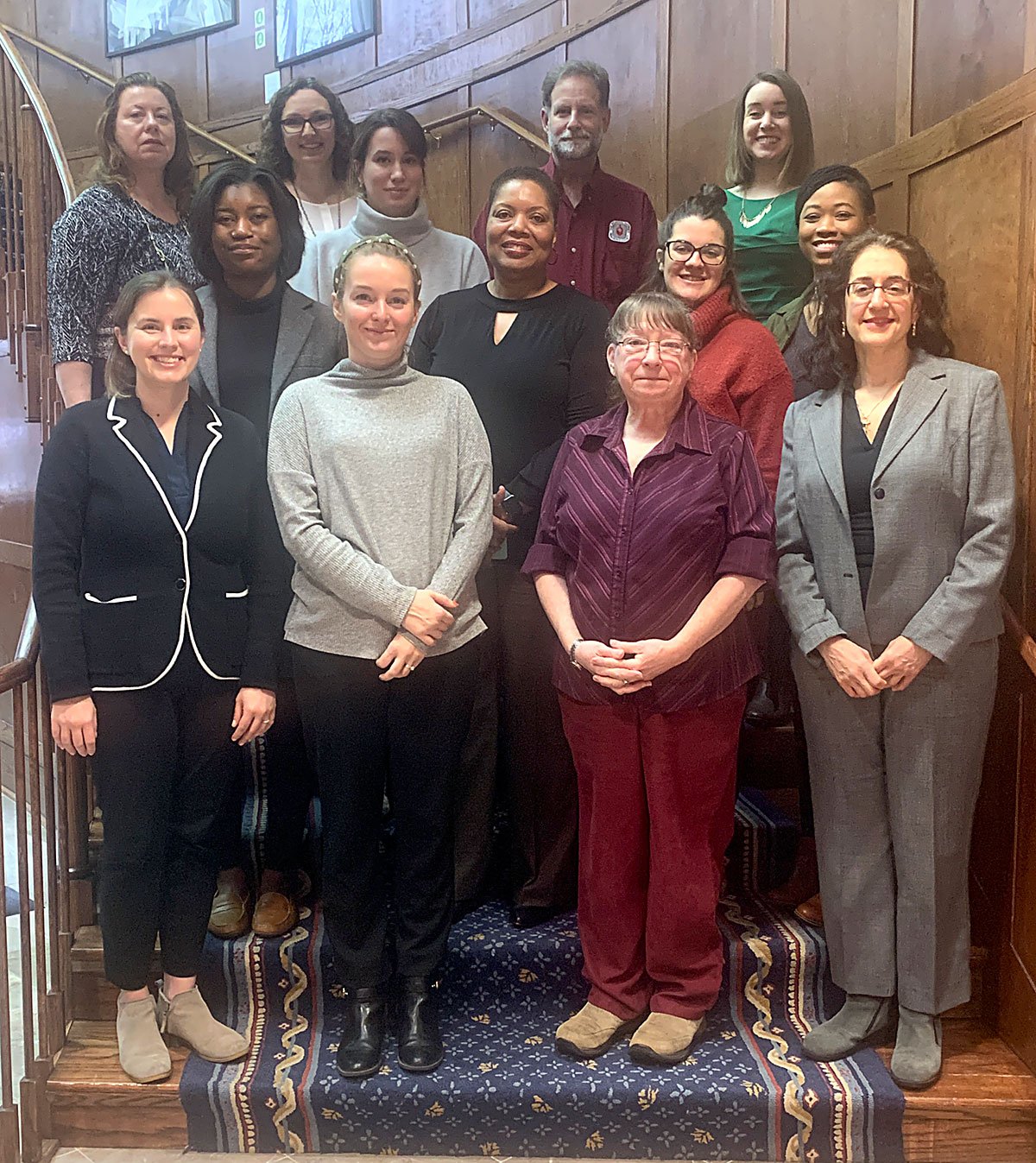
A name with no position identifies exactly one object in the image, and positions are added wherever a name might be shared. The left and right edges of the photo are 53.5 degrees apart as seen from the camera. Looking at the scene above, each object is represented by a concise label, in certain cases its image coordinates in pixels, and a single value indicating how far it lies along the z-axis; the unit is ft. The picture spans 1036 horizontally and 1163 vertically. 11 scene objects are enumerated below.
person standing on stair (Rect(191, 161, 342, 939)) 6.75
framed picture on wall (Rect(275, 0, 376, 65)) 10.30
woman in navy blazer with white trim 5.74
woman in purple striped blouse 5.77
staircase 6.10
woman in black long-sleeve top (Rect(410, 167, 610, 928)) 6.67
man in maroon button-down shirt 8.19
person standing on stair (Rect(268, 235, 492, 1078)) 5.81
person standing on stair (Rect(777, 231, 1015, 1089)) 5.89
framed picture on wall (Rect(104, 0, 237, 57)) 10.72
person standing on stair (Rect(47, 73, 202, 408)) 6.97
